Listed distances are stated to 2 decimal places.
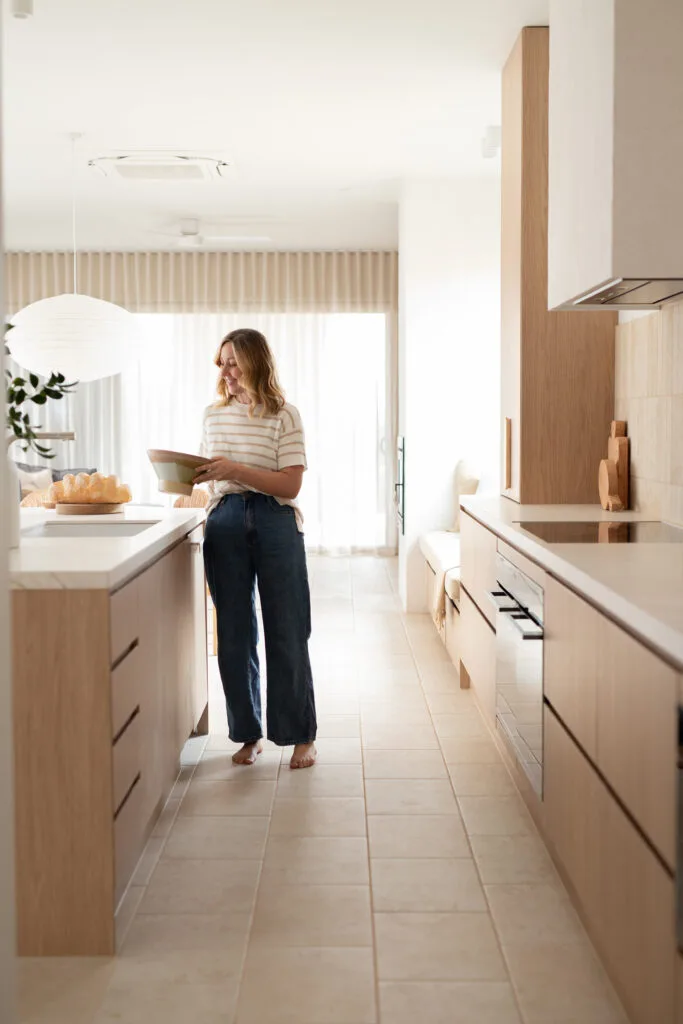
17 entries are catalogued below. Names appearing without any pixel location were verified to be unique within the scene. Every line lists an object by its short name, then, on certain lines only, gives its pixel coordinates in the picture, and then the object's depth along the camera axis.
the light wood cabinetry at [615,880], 1.52
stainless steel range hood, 2.64
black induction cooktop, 2.66
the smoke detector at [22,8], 3.28
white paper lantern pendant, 5.82
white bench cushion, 4.82
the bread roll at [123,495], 3.46
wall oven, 2.54
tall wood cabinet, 3.79
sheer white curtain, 8.41
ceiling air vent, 5.68
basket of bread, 3.39
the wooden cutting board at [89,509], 3.36
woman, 3.17
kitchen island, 2.07
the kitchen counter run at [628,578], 1.59
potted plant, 2.31
